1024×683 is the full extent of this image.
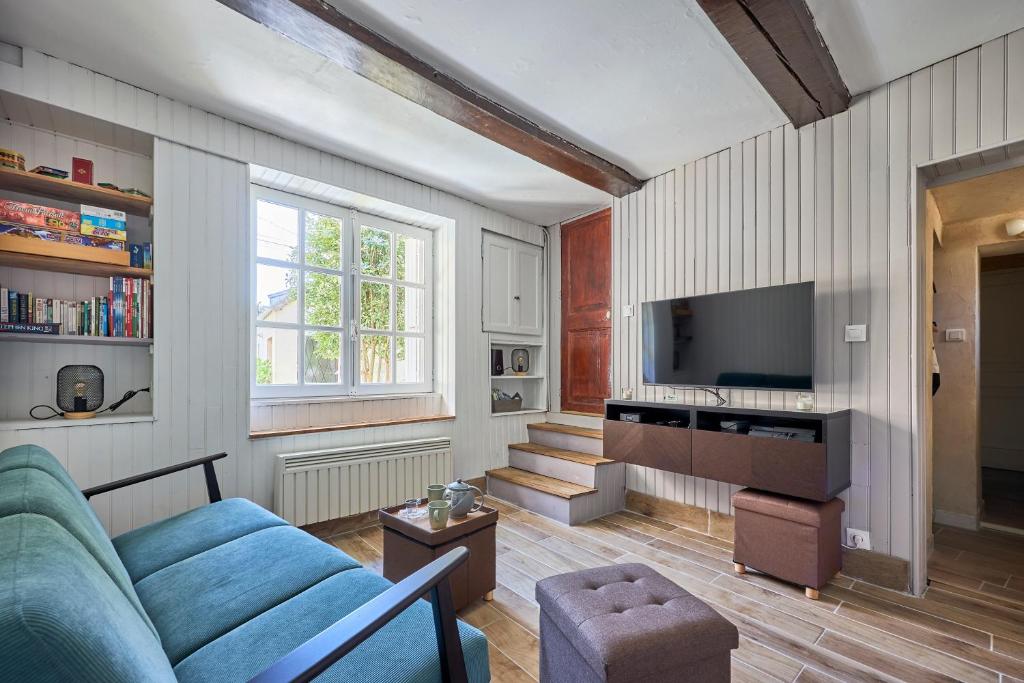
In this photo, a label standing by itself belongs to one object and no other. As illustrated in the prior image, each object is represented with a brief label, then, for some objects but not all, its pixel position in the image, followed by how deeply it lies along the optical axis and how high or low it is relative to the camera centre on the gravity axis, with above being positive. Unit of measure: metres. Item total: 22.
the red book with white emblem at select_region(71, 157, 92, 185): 2.37 +0.90
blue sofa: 0.60 -0.73
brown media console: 2.27 -0.60
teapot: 2.16 -0.74
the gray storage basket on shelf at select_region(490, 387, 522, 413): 4.43 -0.59
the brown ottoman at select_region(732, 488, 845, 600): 2.21 -0.99
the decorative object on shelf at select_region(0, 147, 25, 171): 2.16 +0.87
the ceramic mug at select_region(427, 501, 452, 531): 2.01 -0.76
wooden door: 4.09 +0.26
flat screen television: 2.54 +0.01
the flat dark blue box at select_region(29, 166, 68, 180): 2.24 +0.85
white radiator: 2.90 -0.94
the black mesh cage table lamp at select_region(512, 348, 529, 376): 4.58 -0.20
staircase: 3.36 -1.10
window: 3.17 +0.31
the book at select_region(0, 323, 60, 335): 2.13 +0.07
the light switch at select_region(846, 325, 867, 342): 2.46 +0.04
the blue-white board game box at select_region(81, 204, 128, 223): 2.34 +0.68
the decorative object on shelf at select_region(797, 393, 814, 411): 2.55 -0.34
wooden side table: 2.01 -0.93
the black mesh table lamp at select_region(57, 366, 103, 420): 2.36 -0.25
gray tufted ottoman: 1.25 -0.84
